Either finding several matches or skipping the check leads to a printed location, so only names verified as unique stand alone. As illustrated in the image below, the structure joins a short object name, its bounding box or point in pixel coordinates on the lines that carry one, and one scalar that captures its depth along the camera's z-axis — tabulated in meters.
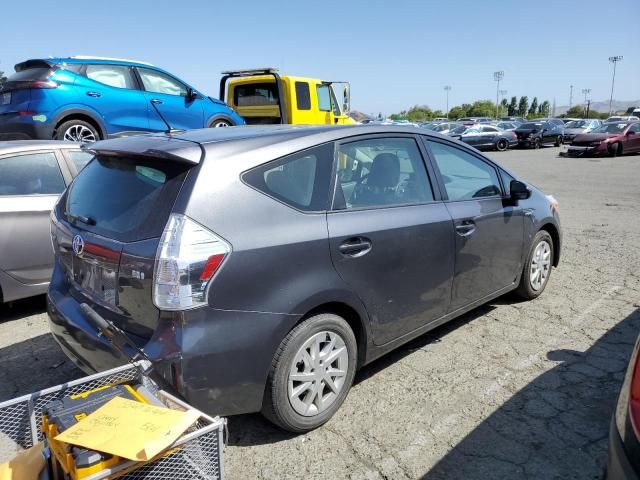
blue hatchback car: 7.29
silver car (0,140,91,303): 4.34
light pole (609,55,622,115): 88.97
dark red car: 22.37
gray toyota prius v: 2.39
